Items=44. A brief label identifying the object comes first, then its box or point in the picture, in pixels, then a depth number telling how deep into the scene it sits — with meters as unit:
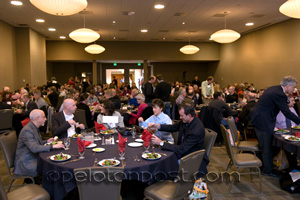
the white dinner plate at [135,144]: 3.22
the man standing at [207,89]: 10.82
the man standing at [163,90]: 8.31
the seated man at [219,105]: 6.04
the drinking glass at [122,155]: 2.68
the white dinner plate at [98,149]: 2.96
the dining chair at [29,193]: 2.55
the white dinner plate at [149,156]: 2.69
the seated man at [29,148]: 3.02
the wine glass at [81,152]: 2.70
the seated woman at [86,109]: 5.86
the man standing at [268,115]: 4.17
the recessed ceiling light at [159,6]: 8.09
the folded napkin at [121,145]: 2.67
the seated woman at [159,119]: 3.93
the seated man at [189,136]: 2.93
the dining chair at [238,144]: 4.30
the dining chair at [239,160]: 3.58
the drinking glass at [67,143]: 3.07
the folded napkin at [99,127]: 3.82
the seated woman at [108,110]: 4.25
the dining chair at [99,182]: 1.97
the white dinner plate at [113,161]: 2.49
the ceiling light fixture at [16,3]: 7.69
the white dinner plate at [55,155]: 2.67
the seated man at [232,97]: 8.73
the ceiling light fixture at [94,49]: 11.43
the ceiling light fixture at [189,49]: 12.62
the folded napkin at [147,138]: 2.90
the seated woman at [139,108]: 5.39
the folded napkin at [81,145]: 2.69
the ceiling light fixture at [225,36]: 8.95
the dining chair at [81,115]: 5.18
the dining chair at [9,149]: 3.12
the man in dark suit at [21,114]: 6.28
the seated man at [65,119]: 3.81
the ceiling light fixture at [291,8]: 5.35
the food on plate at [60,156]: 2.67
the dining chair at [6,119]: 5.79
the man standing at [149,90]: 8.64
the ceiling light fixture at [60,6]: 4.73
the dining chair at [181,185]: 2.34
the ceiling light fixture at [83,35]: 8.17
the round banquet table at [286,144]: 3.44
